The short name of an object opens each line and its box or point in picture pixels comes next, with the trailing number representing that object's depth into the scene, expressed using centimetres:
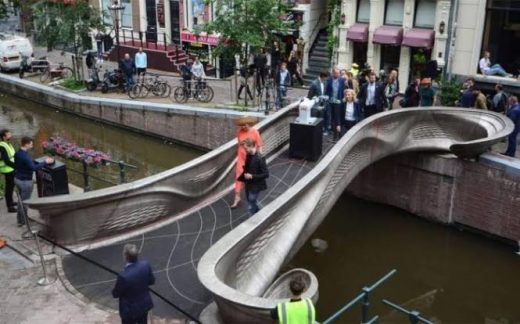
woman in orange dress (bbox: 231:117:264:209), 1009
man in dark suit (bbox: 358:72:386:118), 1434
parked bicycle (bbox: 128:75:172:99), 2194
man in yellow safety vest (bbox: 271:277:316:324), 574
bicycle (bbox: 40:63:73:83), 2675
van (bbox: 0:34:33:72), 2967
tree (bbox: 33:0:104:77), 2383
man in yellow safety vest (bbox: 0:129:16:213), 1049
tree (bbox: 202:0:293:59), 1861
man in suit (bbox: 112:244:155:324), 659
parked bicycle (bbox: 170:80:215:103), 2081
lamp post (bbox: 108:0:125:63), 2318
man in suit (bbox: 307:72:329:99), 1417
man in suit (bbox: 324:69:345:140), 1388
